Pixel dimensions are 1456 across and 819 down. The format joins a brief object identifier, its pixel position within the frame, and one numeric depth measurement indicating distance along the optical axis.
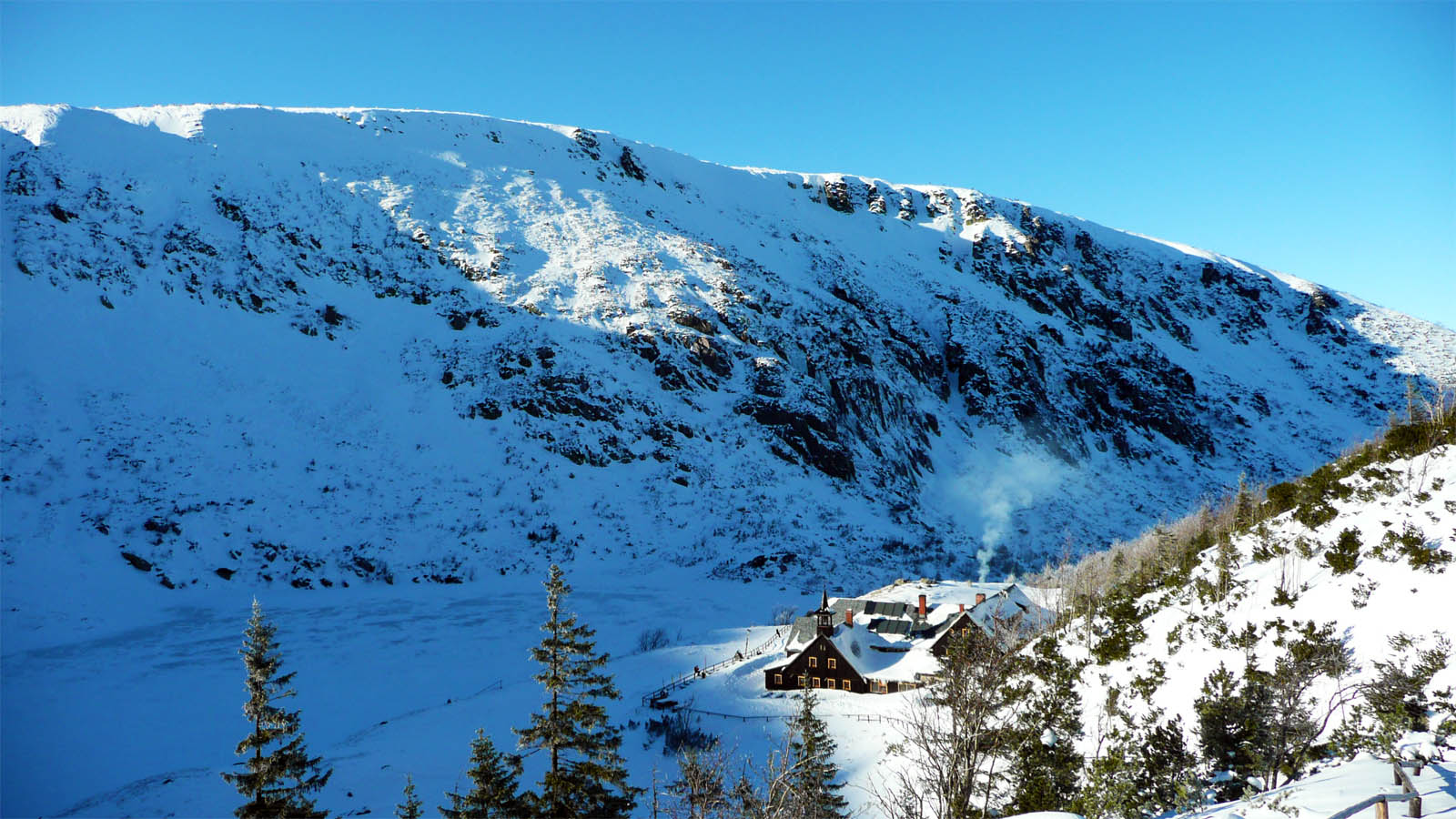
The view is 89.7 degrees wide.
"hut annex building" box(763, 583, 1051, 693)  43.22
